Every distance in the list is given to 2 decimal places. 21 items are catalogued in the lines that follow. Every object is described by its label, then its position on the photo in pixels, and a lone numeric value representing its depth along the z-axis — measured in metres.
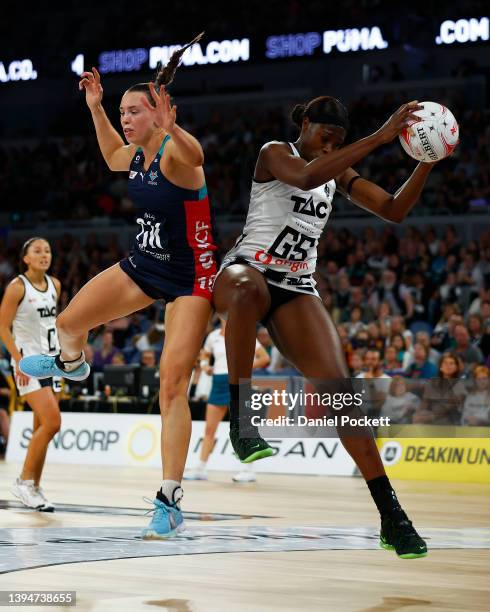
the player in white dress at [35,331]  9.40
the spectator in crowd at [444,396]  13.45
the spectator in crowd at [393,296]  17.62
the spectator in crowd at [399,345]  15.15
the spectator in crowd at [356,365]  14.64
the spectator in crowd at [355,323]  16.34
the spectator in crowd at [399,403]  13.80
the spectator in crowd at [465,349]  14.90
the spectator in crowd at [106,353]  18.14
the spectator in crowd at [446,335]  15.38
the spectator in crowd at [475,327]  15.63
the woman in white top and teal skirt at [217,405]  13.24
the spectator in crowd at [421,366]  14.62
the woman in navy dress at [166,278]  6.35
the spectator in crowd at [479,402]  13.31
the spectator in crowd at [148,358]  16.61
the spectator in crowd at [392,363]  14.80
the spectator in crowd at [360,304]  17.38
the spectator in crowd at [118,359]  17.59
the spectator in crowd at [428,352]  14.95
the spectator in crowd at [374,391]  13.94
